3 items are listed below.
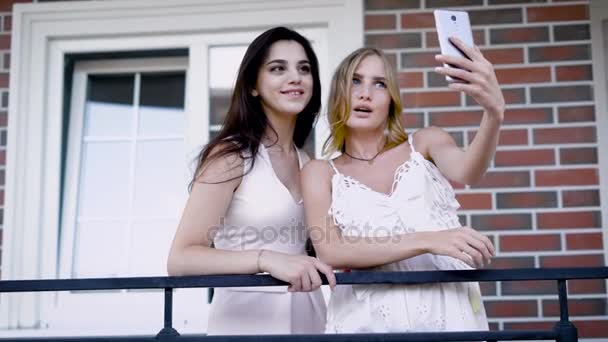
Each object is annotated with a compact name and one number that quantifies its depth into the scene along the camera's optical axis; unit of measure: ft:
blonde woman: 5.07
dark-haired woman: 6.03
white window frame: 10.25
